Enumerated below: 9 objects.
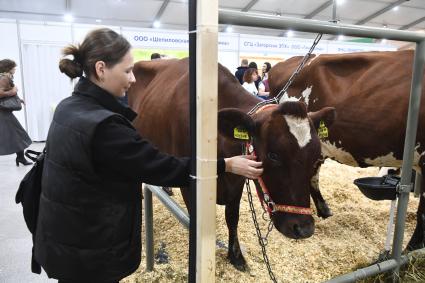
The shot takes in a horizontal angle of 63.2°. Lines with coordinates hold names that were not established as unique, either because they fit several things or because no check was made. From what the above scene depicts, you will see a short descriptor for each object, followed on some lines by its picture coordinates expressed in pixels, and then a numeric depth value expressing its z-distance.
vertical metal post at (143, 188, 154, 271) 2.48
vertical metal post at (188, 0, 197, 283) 1.09
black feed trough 2.01
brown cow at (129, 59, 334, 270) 1.64
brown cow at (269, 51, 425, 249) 2.93
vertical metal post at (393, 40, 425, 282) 1.76
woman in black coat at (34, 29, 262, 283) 1.24
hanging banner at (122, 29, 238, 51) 8.34
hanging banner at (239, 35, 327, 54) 9.55
